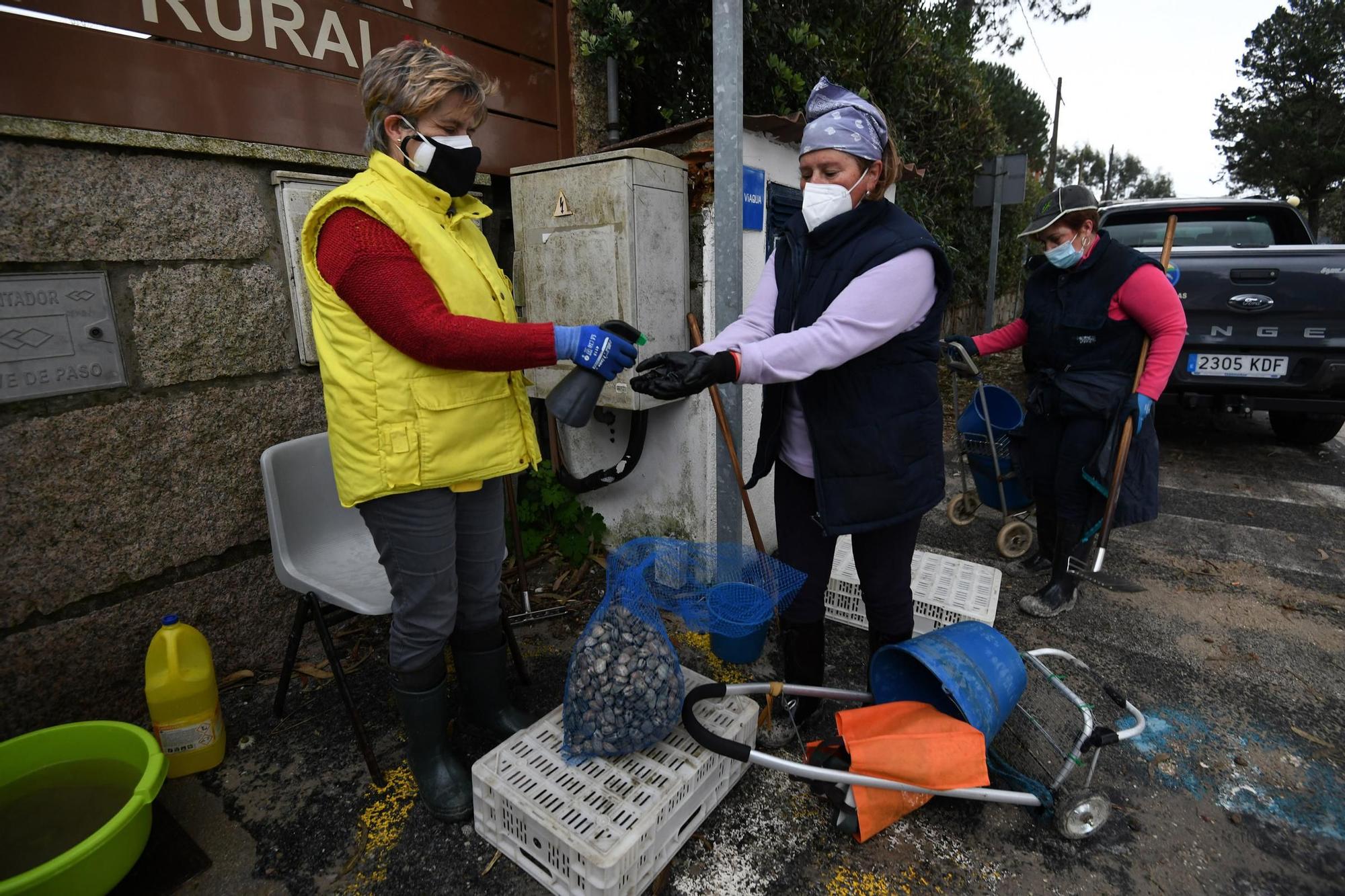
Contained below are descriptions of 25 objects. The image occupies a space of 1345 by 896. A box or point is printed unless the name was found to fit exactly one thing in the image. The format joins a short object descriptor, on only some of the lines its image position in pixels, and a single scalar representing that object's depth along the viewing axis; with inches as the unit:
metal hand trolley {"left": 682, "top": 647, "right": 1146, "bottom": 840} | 74.5
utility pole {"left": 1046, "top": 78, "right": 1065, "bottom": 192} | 879.1
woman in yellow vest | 70.1
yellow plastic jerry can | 89.4
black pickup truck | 192.4
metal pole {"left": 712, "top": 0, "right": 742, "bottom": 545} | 93.3
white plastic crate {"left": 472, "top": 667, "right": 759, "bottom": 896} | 69.7
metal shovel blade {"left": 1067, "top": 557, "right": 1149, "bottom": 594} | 146.1
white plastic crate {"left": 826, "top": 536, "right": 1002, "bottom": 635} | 116.3
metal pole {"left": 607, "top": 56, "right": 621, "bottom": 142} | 146.9
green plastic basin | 67.8
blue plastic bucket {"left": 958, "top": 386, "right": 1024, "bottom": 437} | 157.4
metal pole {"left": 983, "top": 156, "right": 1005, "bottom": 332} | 329.7
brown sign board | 86.0
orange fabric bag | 73.9
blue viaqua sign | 127.8
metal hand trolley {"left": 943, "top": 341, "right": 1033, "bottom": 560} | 155.4
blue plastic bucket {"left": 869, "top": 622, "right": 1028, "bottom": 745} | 77.4
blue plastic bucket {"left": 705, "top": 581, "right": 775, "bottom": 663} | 83.5
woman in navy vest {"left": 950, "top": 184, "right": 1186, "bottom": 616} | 117.3
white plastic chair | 92.8
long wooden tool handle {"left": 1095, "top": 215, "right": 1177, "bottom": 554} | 119.3
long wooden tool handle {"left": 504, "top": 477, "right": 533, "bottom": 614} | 129.2
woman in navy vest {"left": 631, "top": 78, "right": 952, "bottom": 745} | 75.3
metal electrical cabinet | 116.3
